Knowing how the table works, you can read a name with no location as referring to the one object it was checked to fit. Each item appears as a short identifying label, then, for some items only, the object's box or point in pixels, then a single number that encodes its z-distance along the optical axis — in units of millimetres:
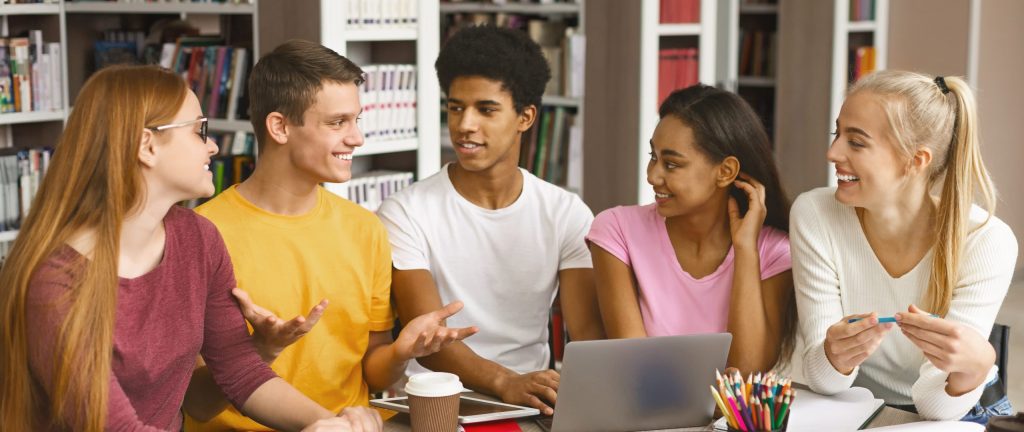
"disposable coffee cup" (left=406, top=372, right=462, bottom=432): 1580
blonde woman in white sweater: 1878
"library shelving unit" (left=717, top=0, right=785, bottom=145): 6105
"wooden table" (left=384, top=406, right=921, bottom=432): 1706
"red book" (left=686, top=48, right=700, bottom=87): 4664
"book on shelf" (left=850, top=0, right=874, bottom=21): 5762
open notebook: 1712
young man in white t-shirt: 2359
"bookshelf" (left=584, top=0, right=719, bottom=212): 4465
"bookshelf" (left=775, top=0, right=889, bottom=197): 5598
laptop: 1616
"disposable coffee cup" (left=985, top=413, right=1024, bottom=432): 1404
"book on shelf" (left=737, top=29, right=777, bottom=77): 6109
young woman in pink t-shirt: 2154
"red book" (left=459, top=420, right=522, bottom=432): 1691
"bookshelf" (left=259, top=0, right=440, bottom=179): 3416
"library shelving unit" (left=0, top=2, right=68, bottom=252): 4230
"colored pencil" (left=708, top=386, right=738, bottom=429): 1520
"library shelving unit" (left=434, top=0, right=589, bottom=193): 4711
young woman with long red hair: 1479
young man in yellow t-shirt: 2014
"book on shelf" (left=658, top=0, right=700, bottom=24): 4562
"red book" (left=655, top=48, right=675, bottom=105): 4613
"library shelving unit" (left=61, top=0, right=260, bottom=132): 3936
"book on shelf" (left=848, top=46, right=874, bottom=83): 5785
